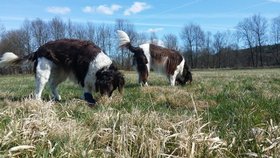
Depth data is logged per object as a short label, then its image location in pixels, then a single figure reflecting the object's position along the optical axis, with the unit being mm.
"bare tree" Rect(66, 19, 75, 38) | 44976
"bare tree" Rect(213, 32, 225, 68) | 60504
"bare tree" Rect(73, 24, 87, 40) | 45214
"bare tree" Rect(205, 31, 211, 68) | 59357
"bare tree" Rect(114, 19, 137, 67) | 41902
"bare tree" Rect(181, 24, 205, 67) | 59196
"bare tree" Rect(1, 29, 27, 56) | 39316
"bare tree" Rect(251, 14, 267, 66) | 57659
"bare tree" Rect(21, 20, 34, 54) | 40506
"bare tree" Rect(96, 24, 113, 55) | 48151
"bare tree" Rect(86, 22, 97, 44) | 47462
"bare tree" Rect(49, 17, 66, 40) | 43837
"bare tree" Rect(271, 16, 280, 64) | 58209
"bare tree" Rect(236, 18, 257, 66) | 58504
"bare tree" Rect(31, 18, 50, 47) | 42605
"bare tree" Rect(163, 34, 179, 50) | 57460
